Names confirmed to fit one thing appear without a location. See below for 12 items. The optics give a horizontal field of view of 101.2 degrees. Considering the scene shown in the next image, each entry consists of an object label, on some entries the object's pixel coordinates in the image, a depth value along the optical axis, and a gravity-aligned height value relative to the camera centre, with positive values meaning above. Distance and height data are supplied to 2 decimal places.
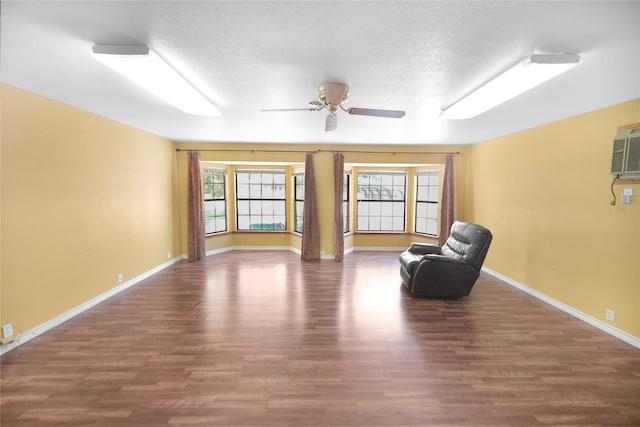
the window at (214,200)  6.26 -0.08
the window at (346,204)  6.75 -0.22
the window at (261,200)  6.91 -0.10
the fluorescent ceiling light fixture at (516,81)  1.85 +0.94
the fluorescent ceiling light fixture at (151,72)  1.78 +0.97
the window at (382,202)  7.00 -0.16
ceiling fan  2.32 +0.90
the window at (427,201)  6.45 -0.14
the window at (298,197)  6.70 -0.02
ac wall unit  2.64 +0.41
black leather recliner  3.65 -1.05
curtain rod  5.70 +0.98
